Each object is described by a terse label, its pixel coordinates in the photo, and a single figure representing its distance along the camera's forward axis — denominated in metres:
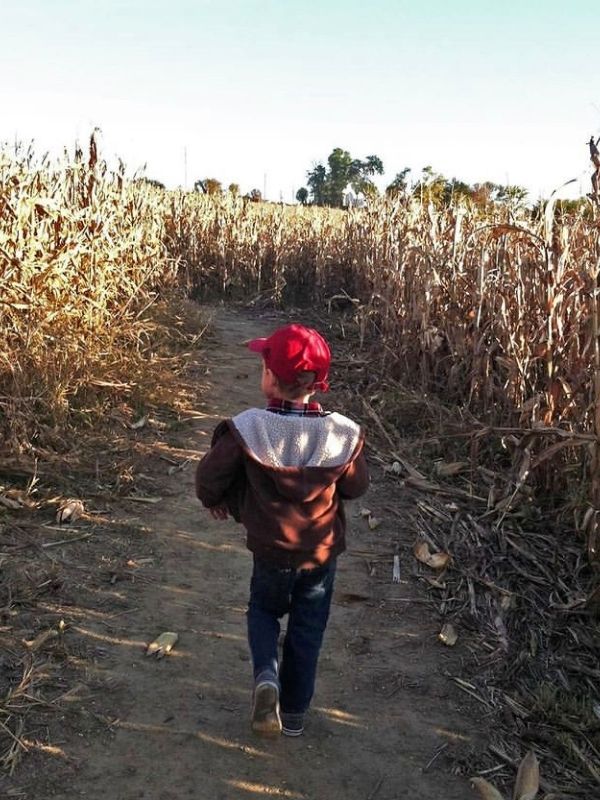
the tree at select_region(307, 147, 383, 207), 54.35
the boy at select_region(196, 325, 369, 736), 2.38
